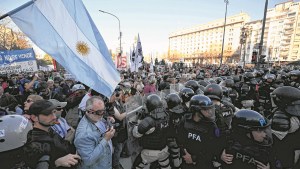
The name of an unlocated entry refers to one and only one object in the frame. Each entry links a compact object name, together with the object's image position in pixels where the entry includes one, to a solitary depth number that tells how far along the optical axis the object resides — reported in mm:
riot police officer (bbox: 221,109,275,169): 2281
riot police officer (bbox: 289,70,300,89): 7233
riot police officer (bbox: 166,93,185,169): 3568
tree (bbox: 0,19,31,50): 26273
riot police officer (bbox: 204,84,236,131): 3442
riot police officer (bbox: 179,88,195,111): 4316
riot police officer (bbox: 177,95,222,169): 2844
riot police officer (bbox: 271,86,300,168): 2574
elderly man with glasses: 2281
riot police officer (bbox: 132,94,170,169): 3162
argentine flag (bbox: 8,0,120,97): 2232
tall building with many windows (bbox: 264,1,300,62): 76625
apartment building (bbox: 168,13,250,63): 102388
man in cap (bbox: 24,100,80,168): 1880
